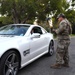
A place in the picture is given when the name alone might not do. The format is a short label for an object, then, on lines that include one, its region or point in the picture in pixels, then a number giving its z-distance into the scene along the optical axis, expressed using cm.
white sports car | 180
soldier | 232
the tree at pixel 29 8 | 793
